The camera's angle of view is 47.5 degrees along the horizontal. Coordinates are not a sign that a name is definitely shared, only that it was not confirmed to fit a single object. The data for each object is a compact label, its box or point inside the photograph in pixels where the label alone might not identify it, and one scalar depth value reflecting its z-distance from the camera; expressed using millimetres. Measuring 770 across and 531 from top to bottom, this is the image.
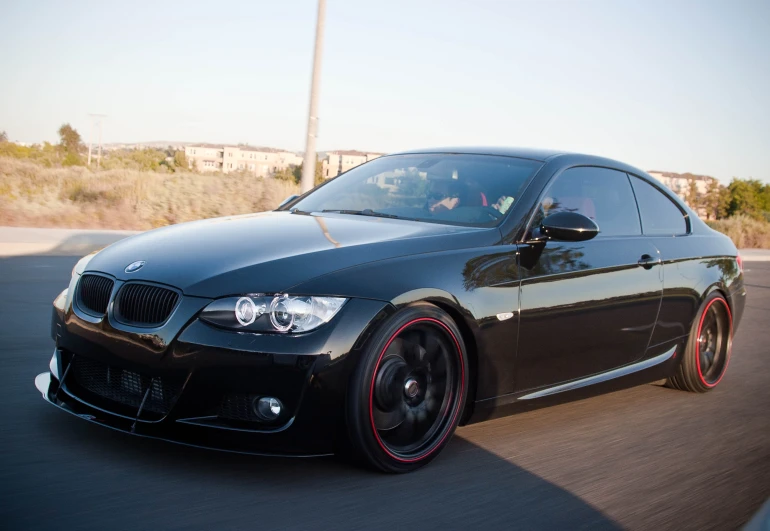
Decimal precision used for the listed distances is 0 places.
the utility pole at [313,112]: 12906
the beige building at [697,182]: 67125
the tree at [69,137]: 73938
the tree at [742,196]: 65938
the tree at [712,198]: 66125
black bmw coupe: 3465
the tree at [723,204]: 66625
